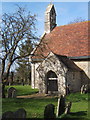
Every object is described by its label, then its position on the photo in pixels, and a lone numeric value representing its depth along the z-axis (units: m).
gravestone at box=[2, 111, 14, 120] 5.31
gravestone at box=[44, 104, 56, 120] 6.77
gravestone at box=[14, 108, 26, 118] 5.55
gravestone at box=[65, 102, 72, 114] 7.67
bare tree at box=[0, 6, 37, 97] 14.48
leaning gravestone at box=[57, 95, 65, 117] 7.72
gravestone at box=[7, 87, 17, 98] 13.62
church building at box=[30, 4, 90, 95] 16.20
